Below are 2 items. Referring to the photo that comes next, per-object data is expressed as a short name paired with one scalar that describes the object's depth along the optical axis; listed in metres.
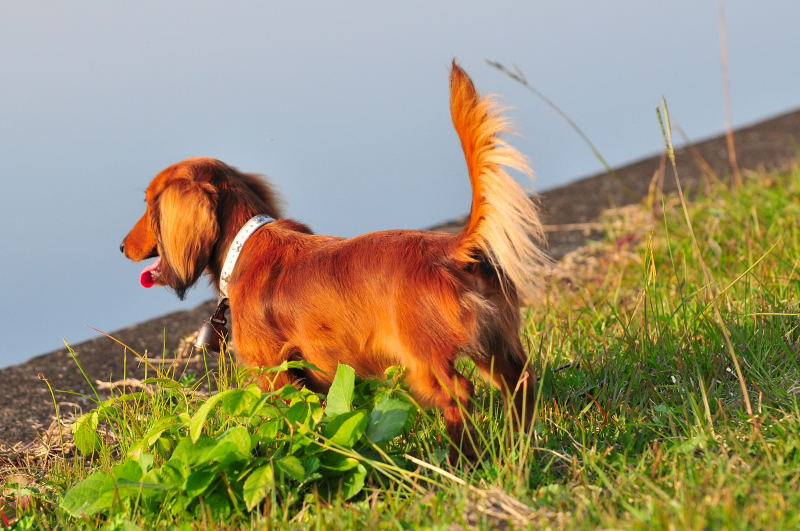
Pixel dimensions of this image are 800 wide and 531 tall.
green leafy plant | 5.04
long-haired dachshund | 5.00
